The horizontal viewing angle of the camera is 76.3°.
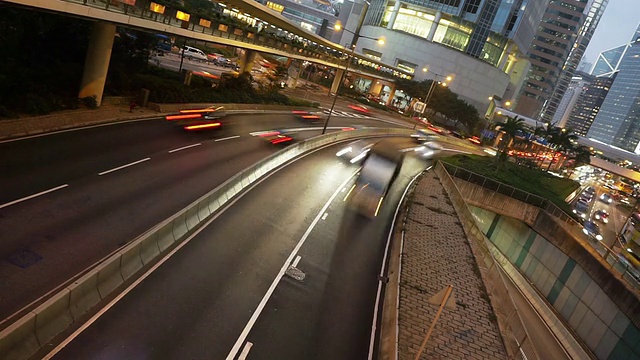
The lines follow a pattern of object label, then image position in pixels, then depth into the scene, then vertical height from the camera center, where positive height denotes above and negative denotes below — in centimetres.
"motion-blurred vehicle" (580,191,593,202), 7519 -430
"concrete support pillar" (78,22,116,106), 2500 -348
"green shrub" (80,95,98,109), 2516 -611
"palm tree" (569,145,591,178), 8506 +289
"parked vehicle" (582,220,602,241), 4992 -632
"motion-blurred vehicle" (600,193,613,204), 9109 -419
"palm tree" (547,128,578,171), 7850 +401
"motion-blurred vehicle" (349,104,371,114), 7446 -305
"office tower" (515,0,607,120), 16912 +4322
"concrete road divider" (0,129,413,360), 856 -697
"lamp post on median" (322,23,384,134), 3389 +429
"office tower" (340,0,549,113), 11094 +2180
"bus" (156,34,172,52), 5424 -289
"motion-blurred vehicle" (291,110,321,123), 4857 -498
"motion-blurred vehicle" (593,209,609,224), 6488 -584
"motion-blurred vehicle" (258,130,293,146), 3378 -606
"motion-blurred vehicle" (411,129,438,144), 6572 -338
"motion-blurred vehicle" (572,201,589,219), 6461 -585
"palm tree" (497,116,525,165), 7056 +279
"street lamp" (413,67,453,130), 9179 +456
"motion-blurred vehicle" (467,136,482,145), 9044 -178
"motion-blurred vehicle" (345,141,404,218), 2631 -542
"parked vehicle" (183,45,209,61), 5839 -299
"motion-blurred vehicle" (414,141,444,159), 5449 -453
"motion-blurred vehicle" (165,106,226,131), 2952 -620
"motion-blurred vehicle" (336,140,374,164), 3745 -573
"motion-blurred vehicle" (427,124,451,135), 8241 -211
